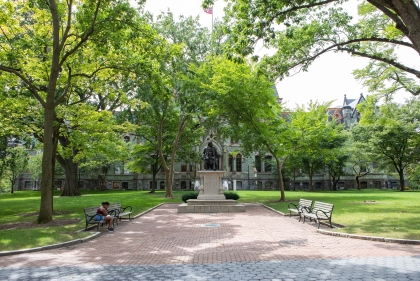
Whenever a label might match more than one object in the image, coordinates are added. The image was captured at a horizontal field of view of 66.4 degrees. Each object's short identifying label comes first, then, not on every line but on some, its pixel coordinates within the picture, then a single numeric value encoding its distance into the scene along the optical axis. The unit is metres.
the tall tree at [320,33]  12.14
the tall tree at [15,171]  45.74
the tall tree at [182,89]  27.62
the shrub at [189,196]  22.98
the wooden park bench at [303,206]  14.86
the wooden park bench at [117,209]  14.33
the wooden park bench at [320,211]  12.41
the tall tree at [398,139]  39.72
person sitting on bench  12.34
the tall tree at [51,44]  14.01
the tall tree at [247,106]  22.17
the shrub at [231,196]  22.73
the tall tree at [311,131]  26.22
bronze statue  20.90
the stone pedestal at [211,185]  20.56
